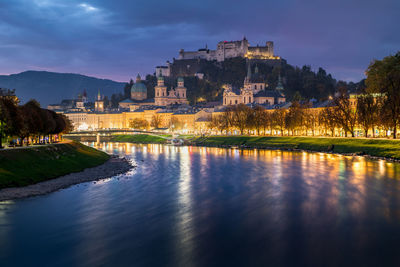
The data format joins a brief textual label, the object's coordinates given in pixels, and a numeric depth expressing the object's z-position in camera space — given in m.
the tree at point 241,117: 114.44
